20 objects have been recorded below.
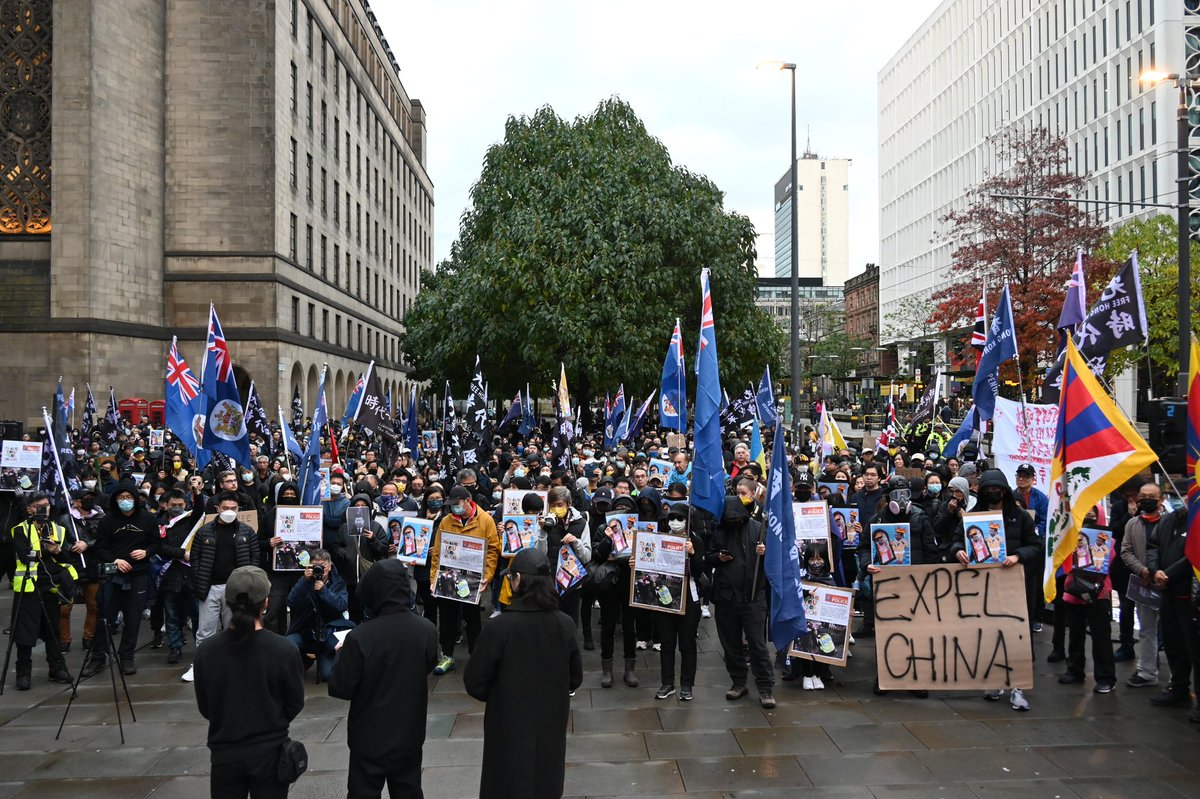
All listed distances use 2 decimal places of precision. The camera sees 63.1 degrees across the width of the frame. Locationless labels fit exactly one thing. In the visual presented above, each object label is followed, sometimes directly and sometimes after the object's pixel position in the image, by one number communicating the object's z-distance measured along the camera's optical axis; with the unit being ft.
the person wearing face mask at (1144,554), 27.48
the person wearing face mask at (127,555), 30.76
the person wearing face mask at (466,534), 29.43
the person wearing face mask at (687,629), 27.27
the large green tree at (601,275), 104.22
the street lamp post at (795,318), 70.80
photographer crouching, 28.76
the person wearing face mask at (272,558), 31.22
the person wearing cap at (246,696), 14.85
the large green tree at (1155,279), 109.09
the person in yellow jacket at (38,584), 28.73
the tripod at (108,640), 24.27
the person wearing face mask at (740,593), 26.50
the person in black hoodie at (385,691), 15.58
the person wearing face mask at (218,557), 30.12
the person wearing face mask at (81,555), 30.68
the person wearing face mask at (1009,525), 27.30
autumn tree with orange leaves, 110.22
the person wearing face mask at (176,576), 32.01
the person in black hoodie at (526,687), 15.57
